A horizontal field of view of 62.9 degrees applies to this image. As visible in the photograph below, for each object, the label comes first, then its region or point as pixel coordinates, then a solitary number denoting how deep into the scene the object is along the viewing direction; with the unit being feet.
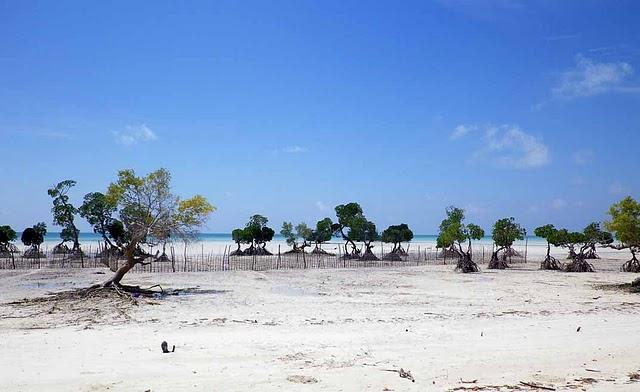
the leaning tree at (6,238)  133.28
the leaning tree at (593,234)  113.19
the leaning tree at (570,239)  109.50
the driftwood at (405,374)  26.55
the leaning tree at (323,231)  173.68
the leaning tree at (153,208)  68.44
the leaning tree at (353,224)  152.87
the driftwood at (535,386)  25.08
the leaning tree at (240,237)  166.61
